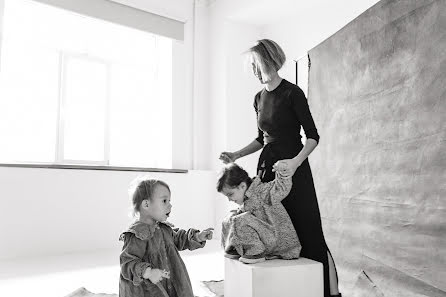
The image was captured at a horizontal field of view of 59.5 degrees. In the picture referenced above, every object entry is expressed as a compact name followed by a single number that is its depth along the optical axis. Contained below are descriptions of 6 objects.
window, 3.67
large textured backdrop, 2.05
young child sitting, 1.69
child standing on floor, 1.55
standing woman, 1.75
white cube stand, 1.55
